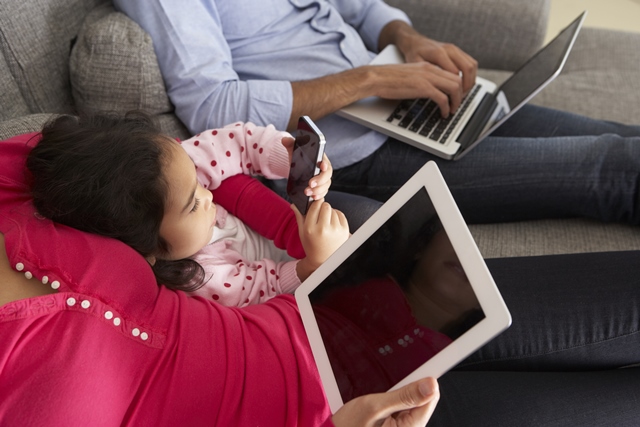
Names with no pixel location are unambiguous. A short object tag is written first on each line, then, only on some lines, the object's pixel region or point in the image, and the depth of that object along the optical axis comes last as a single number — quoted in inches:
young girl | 31.4
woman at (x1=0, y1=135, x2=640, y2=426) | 25.9
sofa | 42.9
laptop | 50.5
